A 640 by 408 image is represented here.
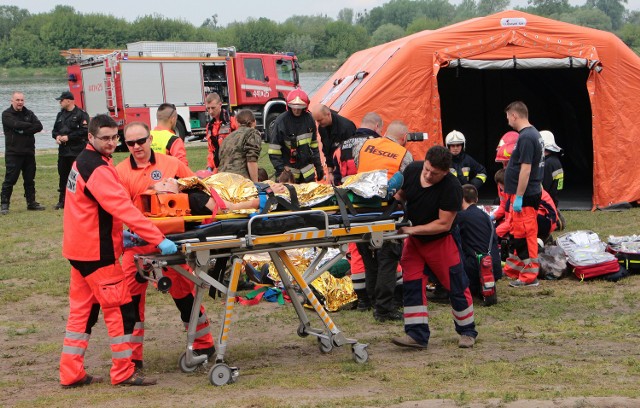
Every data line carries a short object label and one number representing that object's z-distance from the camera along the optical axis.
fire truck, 25.06
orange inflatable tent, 12.54
